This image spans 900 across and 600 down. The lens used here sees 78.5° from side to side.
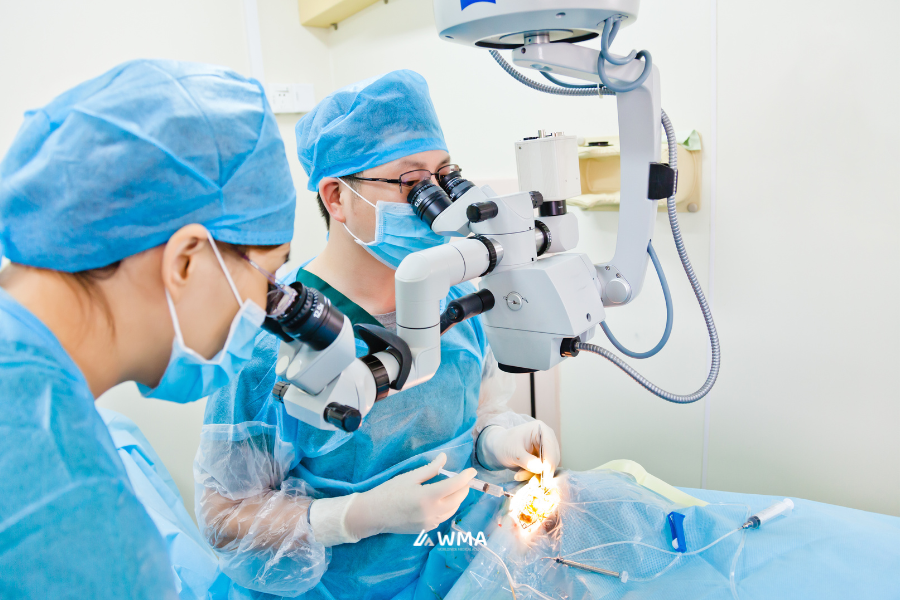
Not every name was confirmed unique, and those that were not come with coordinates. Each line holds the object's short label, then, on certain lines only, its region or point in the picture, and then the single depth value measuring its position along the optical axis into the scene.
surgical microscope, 0.71
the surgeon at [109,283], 0.52
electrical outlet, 2.50
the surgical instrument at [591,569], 1.02
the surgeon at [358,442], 1.04
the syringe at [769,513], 1.08
